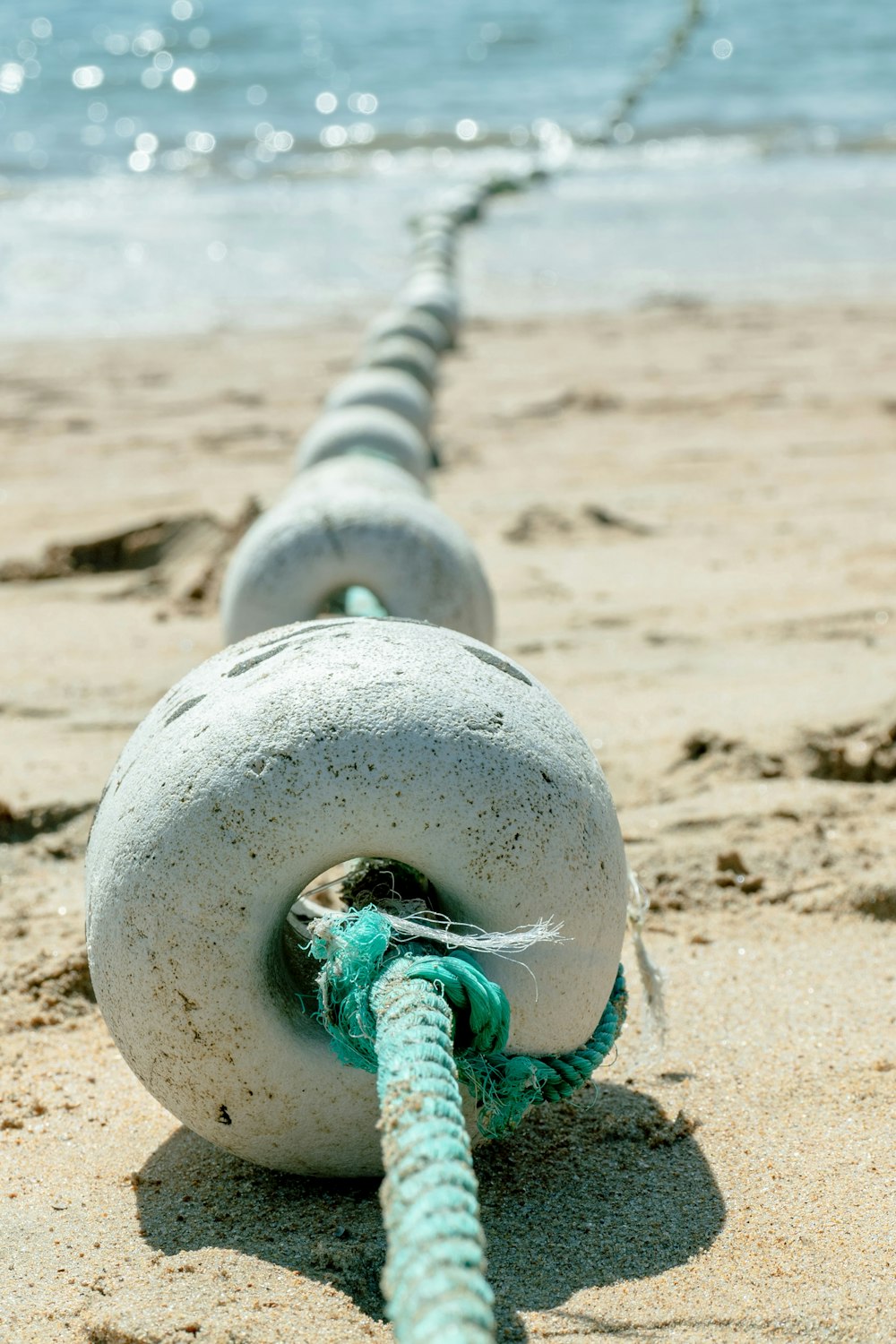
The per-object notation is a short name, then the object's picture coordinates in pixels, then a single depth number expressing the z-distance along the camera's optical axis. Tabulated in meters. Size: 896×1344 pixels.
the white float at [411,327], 8.41
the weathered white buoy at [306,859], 2.11
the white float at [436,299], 9.20
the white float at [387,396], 6.60
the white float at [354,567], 3.78
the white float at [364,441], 5.34
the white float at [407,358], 7.66
